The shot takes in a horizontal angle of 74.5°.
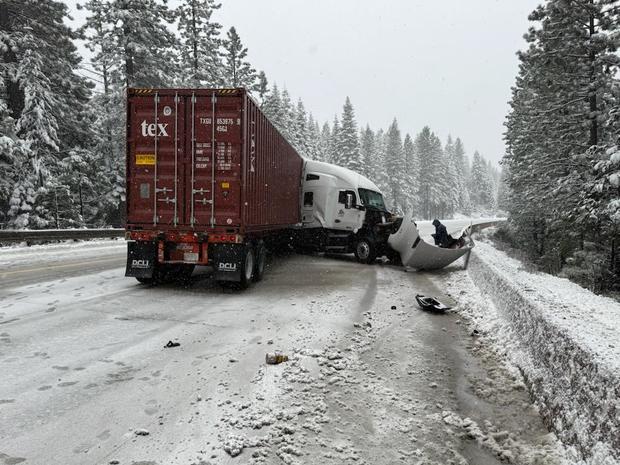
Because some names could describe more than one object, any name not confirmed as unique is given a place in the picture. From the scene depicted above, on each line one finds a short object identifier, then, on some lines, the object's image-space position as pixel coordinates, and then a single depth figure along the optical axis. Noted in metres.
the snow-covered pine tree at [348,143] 54.88
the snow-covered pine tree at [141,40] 22.34
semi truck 8.12
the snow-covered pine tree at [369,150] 68.19
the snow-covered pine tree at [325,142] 63.78
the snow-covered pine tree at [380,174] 69.00
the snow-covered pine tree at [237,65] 36.44
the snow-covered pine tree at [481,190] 107.81
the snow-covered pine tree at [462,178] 98.44
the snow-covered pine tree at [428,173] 78.88
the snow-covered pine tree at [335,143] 56.22
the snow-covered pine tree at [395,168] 69.75
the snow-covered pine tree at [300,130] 47.63
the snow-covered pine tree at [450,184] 83.62
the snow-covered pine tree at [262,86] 40.62
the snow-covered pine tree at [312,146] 52.77
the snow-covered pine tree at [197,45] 27.97
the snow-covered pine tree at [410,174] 72.50
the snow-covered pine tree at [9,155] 16.66
